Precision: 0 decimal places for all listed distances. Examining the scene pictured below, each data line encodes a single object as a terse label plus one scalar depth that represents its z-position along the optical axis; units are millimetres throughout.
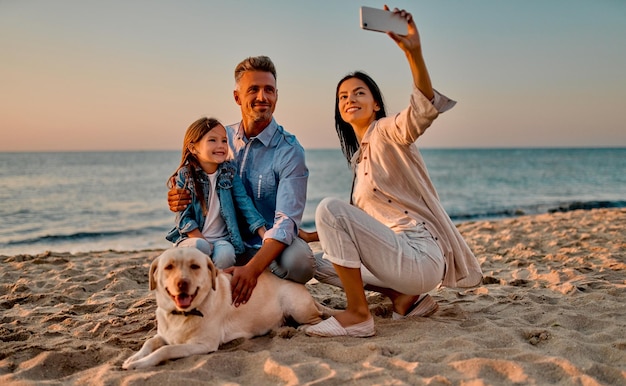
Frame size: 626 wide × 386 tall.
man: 4047
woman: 3631
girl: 4281
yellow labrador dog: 3225
